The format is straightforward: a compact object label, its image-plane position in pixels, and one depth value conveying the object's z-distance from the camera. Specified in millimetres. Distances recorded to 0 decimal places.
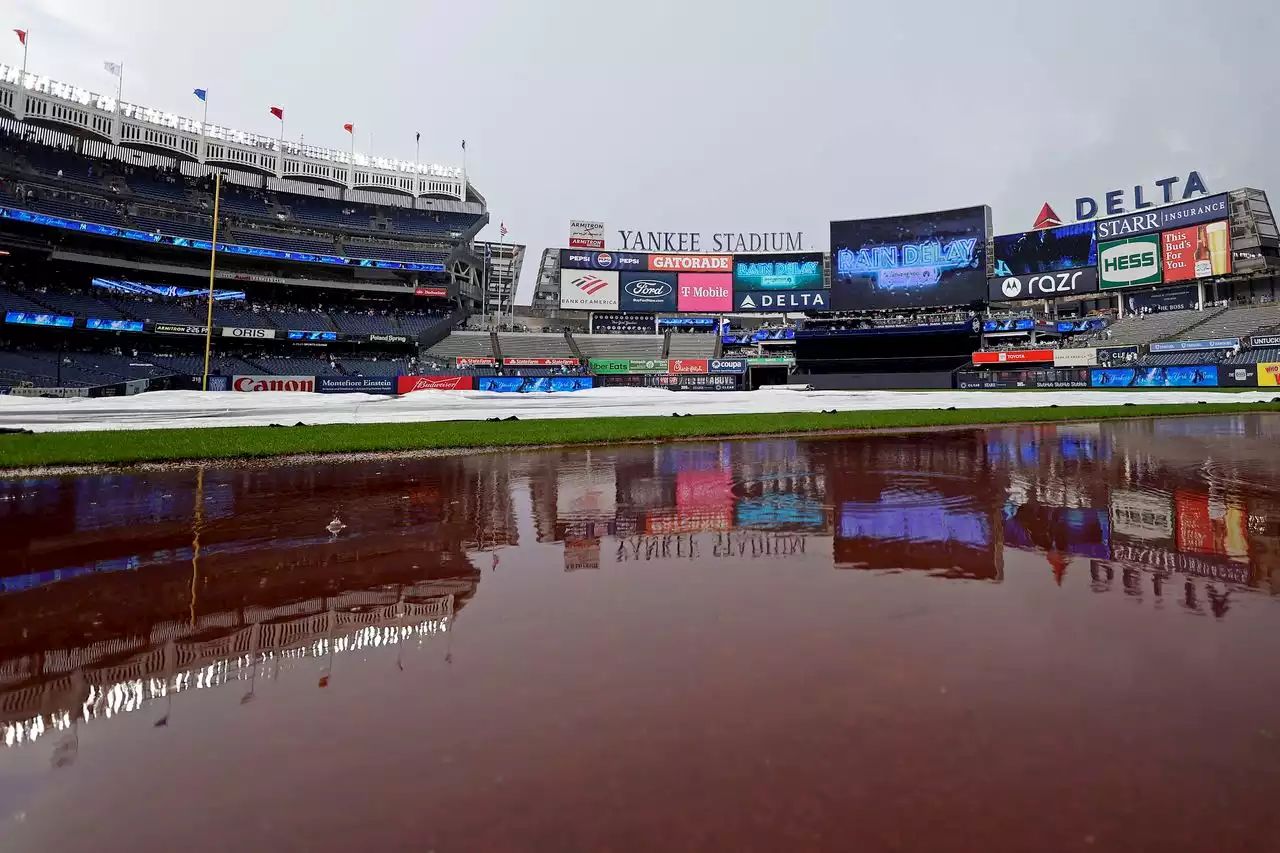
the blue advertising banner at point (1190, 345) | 41594
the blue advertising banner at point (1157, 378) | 41250
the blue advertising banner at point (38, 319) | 37938
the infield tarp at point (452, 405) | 18469
